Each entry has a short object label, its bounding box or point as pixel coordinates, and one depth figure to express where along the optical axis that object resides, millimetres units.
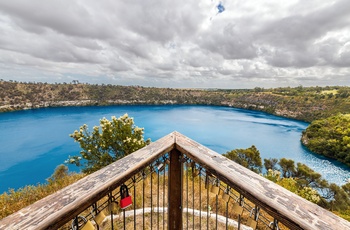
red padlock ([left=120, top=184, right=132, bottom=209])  928
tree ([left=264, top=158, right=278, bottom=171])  24984
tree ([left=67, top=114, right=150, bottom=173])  9172
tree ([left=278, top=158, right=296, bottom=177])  21497
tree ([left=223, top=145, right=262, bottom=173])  22512
